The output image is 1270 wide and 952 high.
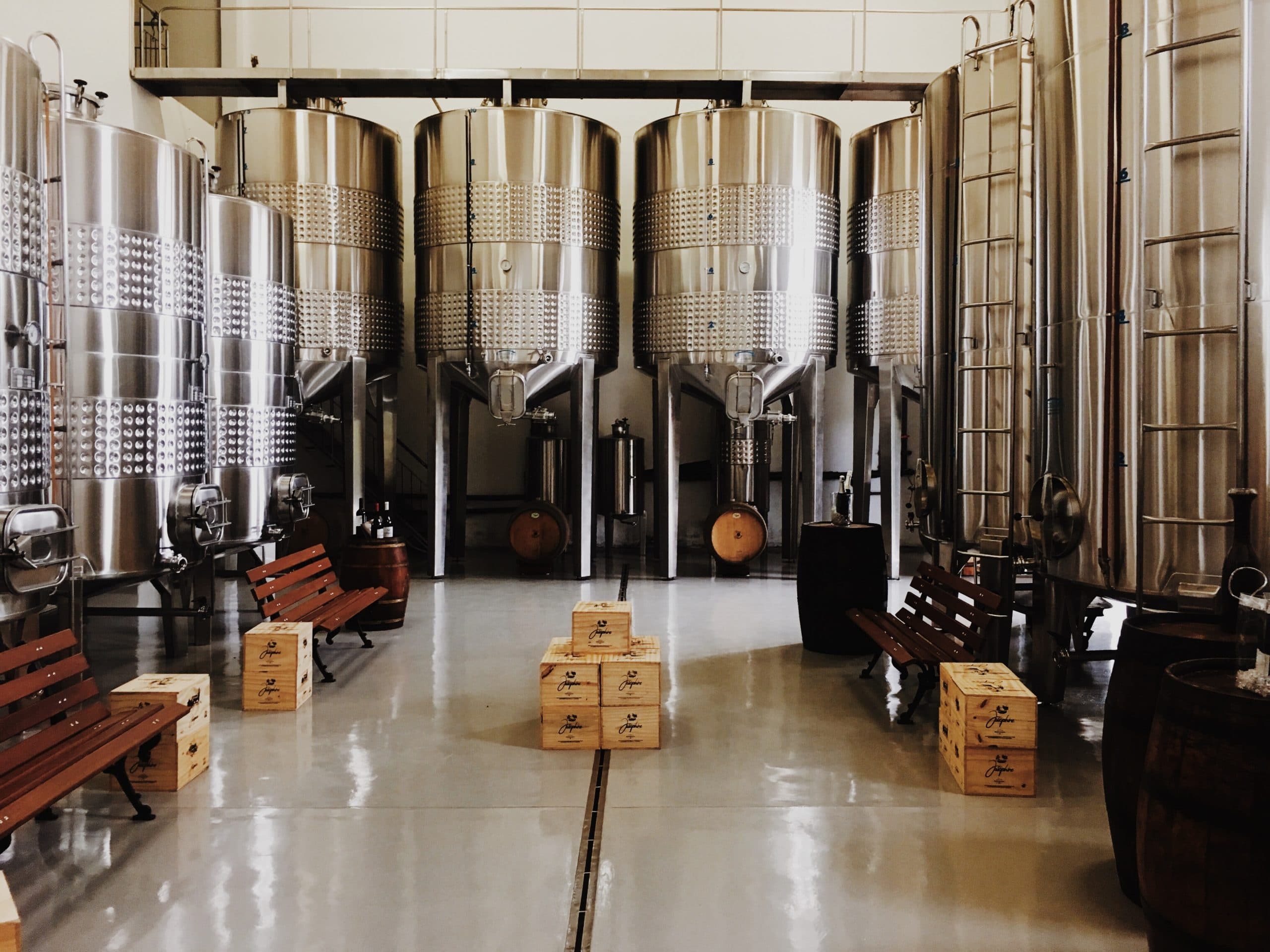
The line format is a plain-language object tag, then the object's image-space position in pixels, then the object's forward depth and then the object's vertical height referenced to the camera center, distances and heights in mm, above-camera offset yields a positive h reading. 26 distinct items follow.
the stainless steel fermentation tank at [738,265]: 8961 +1586
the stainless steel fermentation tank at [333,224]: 8953 +1994
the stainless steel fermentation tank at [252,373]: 6871 +526
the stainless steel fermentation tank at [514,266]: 8945 +1592
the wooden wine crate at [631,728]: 4383 -1198
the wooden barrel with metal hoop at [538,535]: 9219 -788
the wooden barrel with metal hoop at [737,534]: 9094 -784
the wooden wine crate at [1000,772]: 3832 -1222
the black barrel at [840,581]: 6059 -803
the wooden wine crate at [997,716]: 3830 -1019
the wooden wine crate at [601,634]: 4594 -835
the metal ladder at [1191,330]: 3902 +521
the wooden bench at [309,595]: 5496 -846
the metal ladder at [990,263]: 5383 +971
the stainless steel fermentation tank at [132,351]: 5078 +510
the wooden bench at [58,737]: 2959 -957
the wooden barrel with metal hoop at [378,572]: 6812 -823
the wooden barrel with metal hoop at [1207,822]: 2180 -833
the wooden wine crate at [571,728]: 4367 -1191
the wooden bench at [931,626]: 4645 -917
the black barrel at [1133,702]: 2885 -741
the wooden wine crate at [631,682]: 4371 -1000
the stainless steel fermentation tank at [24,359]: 4297 +392
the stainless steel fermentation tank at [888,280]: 9148 +1481
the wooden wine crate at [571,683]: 4371 -1004
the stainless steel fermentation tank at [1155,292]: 3916 +611
